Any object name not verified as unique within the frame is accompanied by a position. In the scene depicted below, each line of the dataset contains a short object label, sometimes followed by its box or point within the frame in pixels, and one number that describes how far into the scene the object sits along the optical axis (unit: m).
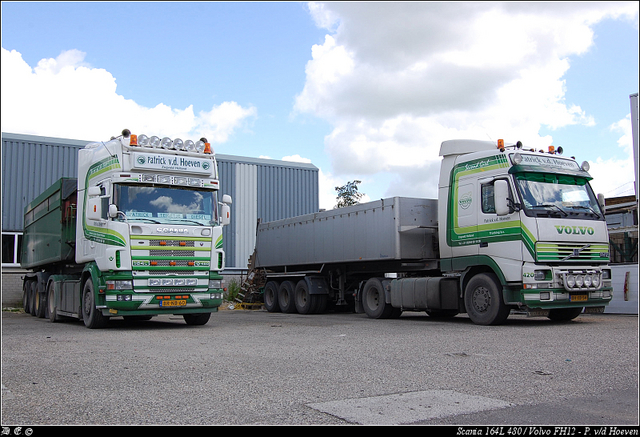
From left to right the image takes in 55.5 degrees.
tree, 49.50
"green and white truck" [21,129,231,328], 11.99
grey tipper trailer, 15.08
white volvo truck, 12.03
